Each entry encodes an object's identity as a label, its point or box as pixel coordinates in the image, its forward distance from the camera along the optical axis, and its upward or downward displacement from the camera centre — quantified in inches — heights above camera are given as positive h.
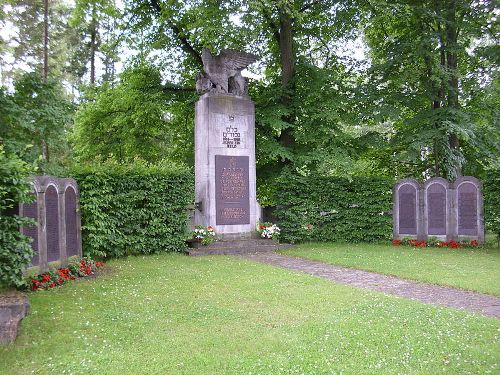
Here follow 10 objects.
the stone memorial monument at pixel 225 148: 627.2 +44.5
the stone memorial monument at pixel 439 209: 658.8 -45.2
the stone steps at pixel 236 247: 581.0 -85.7
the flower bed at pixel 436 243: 644.1 -92.1
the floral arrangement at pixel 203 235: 596.7 -69.0
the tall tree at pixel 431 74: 679.1 +156.2
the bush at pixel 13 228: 260.8 -25.4
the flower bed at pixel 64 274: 359.3 -77.0
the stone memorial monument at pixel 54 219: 381.1 -33.1
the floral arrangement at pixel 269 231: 646.5 -70.8
